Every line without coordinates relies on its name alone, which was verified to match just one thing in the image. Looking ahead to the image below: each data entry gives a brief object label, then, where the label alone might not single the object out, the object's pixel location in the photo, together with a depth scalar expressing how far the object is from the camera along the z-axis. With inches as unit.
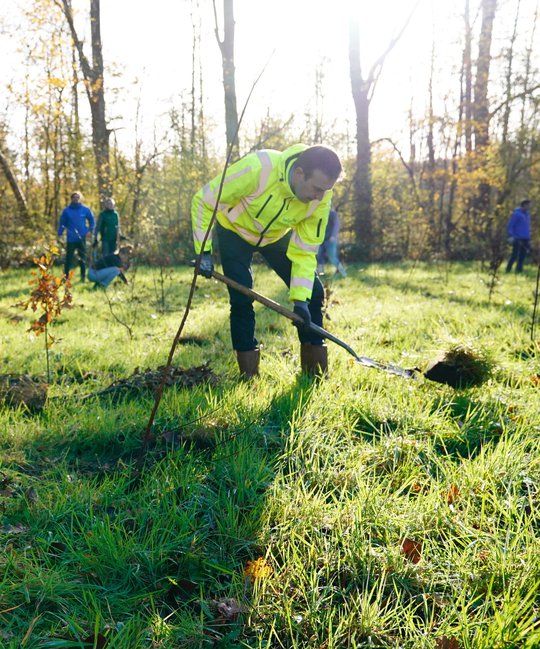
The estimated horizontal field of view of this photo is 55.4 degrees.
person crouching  307.4
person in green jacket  408.5
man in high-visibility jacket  131.7
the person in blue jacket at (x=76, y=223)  419.3
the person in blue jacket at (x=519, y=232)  525.7
